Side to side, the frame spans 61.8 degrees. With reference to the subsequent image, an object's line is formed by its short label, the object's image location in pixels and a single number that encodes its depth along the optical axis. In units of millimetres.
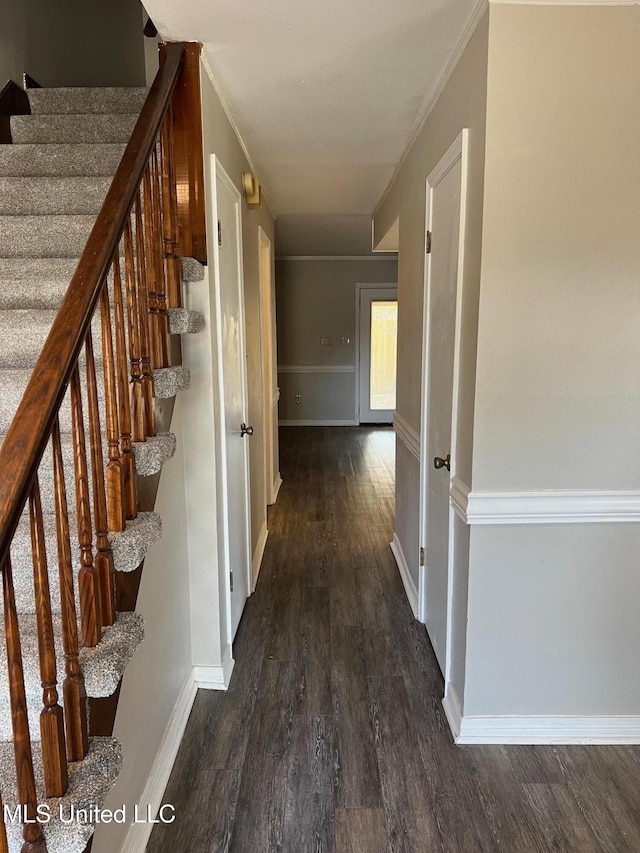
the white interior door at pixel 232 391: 2150
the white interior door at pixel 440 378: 1890
